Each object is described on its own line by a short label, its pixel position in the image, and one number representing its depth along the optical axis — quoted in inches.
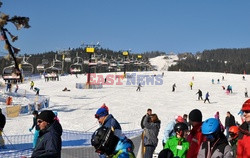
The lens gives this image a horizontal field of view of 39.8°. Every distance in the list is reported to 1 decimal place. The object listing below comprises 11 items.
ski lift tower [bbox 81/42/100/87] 2327.8
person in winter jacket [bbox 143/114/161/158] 302.2
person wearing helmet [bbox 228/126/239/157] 257.1
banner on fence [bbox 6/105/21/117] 866.1
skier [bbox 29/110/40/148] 382.3
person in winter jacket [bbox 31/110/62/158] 180.2
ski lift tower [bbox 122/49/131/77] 3192.4
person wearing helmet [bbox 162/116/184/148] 313.0
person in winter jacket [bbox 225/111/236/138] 517.0
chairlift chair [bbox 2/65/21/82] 1716.4
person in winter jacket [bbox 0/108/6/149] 396.0
